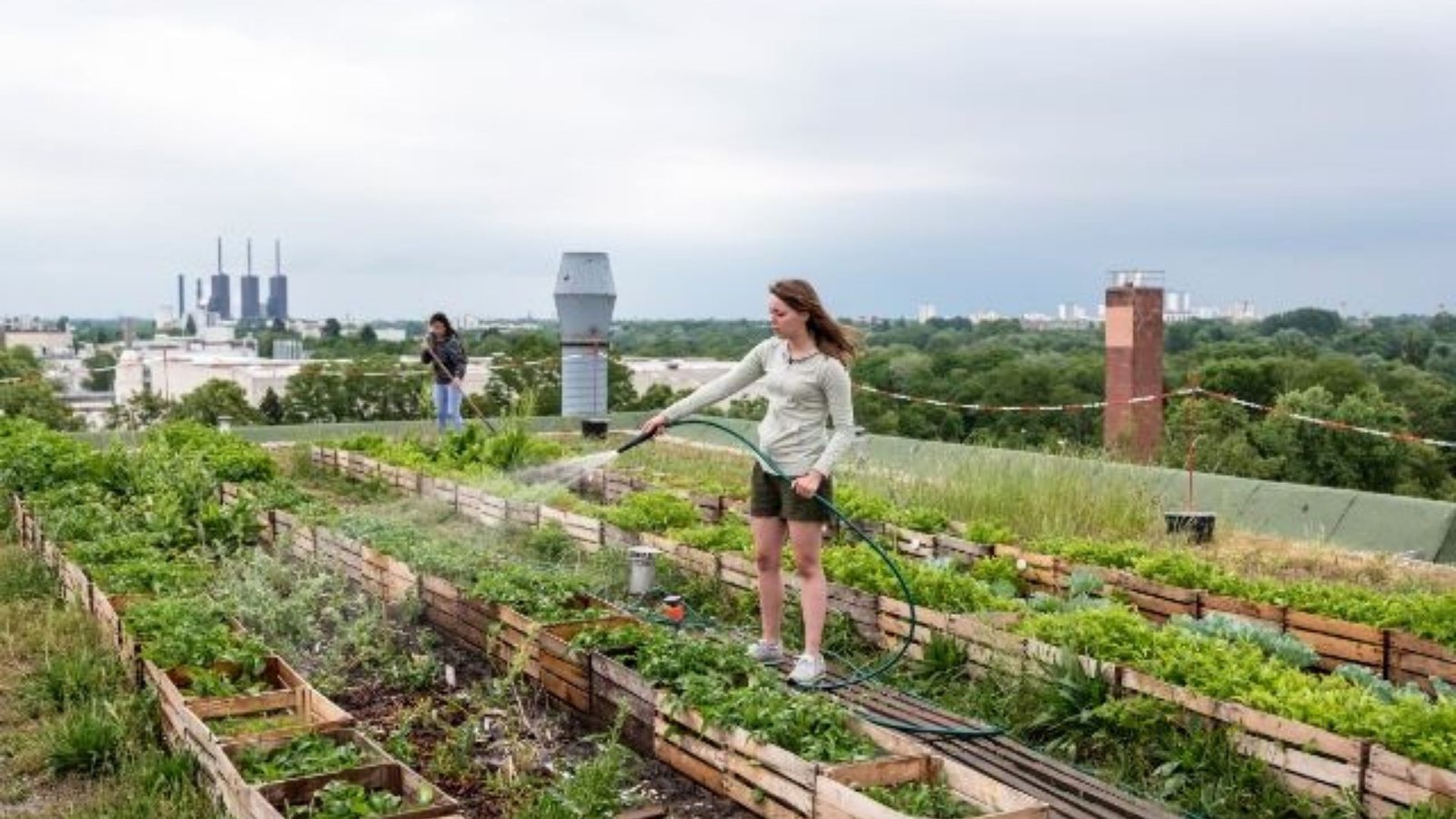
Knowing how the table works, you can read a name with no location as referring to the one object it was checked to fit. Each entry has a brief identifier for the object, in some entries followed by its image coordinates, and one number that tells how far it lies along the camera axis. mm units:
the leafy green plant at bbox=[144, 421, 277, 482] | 10148
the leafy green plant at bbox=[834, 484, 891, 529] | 8484
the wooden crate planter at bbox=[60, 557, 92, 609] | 6738
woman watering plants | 5488
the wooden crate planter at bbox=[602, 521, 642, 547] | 8188
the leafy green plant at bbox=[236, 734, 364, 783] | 4141
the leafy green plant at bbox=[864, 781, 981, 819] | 3934
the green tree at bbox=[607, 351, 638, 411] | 23953
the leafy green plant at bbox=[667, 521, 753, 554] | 7562
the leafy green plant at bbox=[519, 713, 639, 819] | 4164
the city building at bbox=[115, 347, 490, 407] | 22234
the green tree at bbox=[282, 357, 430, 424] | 21219
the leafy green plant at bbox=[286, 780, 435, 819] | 3854
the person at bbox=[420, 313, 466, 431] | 13891
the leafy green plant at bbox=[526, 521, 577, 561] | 8406
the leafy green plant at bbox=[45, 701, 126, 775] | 4838
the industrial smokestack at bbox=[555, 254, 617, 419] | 16312
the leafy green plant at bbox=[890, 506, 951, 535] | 8156
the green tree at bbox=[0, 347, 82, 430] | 19597
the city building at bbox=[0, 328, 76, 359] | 104206
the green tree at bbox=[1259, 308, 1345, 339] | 57000
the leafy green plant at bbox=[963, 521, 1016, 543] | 7727
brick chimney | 17656
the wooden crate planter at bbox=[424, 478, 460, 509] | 10312
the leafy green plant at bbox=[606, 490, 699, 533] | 8328
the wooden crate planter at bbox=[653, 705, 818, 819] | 4145
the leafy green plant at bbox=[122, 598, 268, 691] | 5152
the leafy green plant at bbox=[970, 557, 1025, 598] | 7227
